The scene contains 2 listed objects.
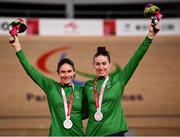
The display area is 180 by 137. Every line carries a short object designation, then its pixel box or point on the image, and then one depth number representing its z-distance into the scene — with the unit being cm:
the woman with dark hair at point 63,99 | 675
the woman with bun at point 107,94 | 662
